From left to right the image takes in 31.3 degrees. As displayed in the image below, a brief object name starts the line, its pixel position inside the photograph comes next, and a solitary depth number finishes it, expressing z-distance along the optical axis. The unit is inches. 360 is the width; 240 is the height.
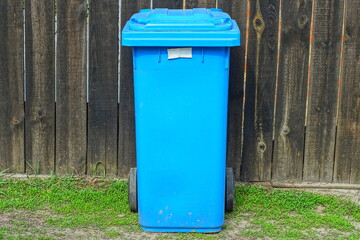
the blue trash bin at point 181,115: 160.2
